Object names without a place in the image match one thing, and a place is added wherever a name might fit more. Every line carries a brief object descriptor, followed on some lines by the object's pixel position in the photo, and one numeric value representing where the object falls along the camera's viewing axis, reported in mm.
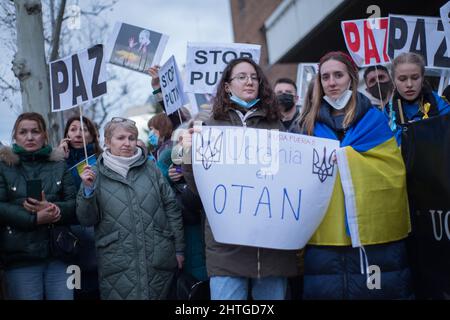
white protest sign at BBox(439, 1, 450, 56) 4562
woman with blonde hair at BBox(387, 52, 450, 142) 3936
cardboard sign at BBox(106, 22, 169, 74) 5402
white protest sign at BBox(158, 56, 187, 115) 4762
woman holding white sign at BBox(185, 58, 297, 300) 3176
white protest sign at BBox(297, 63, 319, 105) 6887
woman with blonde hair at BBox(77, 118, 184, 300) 3637
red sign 5012
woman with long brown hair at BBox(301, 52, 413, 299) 3154
